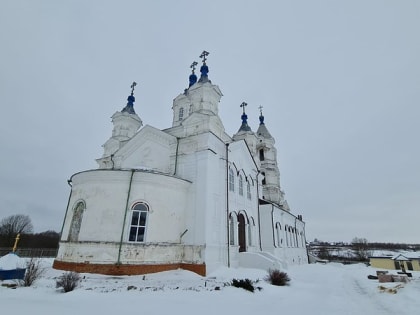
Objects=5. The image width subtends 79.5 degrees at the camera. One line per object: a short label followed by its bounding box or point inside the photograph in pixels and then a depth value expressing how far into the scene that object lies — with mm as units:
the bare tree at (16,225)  54628
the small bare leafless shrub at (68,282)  7965
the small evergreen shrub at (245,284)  9905
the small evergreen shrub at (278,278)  12148
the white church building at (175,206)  12750
